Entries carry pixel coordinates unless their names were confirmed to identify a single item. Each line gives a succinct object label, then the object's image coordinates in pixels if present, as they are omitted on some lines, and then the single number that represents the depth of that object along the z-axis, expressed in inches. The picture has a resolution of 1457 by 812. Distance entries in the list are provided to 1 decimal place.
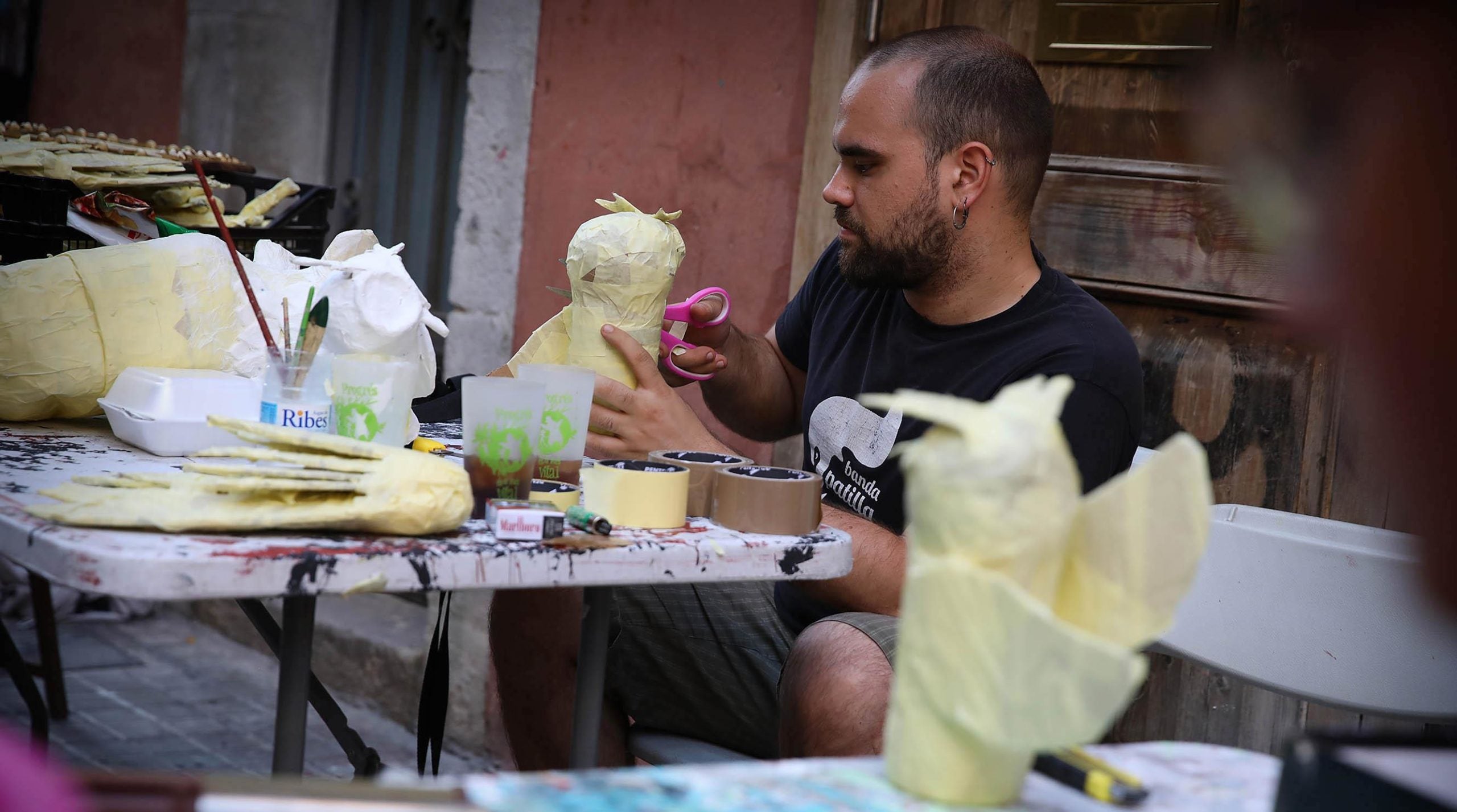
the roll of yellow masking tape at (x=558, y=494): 59.6
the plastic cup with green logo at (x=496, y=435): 58.9
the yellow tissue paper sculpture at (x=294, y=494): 51.0
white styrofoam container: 65.7
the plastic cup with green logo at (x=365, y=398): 62.8
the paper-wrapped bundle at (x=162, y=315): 69.4
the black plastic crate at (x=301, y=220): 96.3
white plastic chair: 67.8
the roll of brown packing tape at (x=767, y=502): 60.4
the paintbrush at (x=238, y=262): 66.5
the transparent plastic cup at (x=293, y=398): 63.0
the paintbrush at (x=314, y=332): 64.2
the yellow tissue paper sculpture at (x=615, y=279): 74.4
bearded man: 83.8
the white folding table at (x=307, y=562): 46.6
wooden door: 97.7
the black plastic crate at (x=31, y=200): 85.4
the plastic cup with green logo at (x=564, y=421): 63.6
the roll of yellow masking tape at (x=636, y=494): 59.5
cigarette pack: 54.6
